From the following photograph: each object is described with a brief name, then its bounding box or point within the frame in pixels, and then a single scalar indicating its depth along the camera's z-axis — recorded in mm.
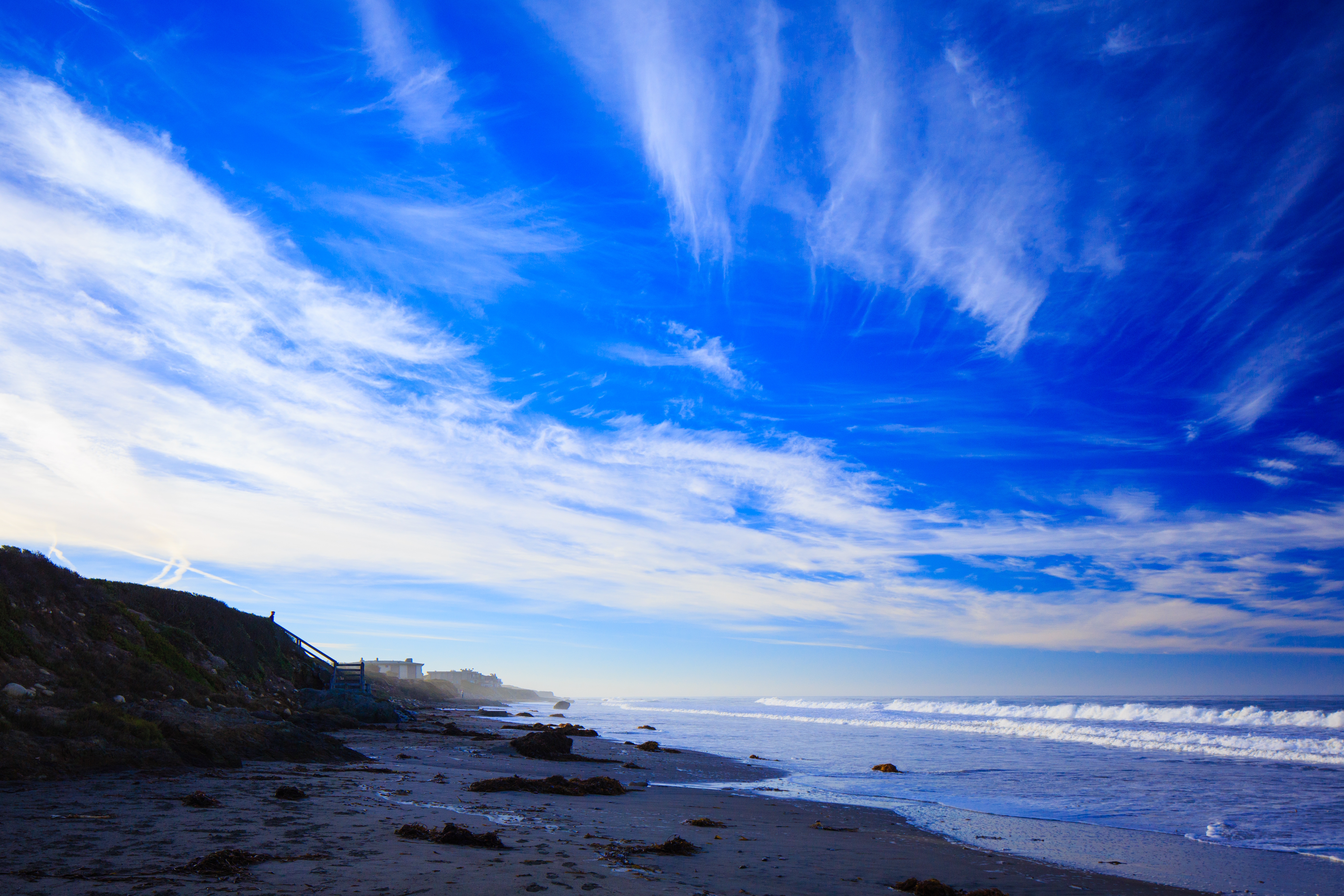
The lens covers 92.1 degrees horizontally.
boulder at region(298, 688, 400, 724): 28156
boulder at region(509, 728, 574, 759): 21016
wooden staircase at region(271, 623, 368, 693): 32500
